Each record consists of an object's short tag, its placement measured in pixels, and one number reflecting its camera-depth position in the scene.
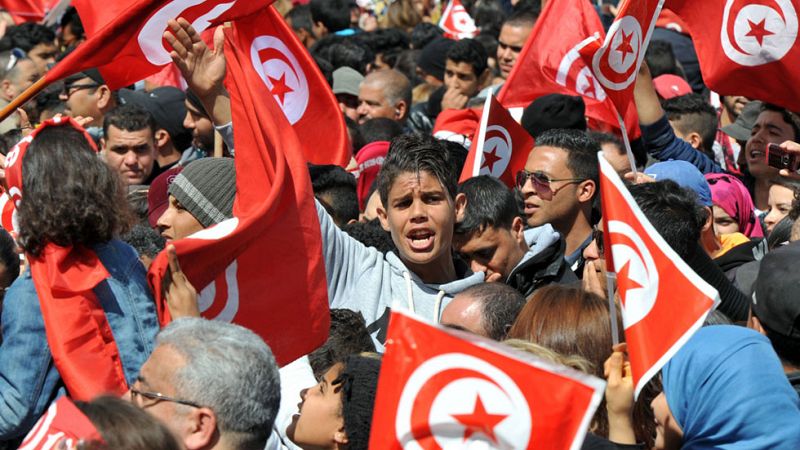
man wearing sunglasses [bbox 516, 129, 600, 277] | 12.50
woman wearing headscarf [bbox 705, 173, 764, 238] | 13.55
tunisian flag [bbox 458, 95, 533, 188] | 13.56
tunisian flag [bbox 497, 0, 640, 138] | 15.89
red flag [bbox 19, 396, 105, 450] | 5.59
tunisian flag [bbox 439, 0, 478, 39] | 27.28
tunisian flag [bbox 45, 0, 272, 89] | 9.99
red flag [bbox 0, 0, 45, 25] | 28.27
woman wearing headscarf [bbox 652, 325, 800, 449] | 6.78
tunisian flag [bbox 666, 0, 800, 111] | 12.94
